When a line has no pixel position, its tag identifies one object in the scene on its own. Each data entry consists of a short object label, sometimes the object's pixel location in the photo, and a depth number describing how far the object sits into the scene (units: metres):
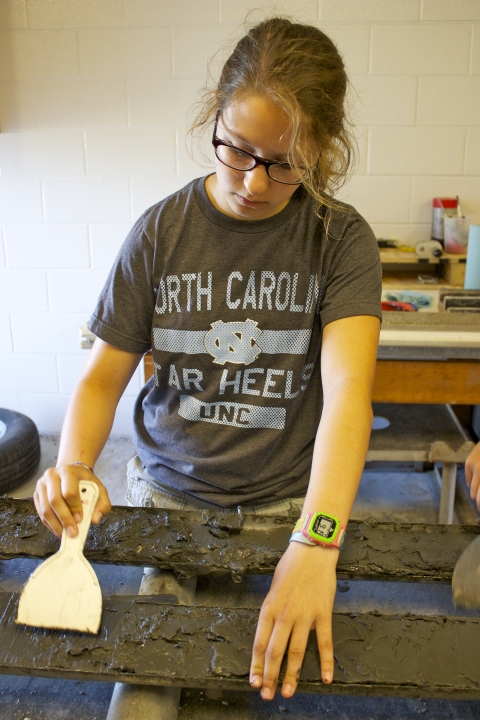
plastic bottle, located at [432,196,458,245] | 2.67
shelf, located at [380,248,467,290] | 2.55
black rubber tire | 2.59
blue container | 2.21
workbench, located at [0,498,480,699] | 0.88
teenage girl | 1.07
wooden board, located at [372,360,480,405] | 2.04
